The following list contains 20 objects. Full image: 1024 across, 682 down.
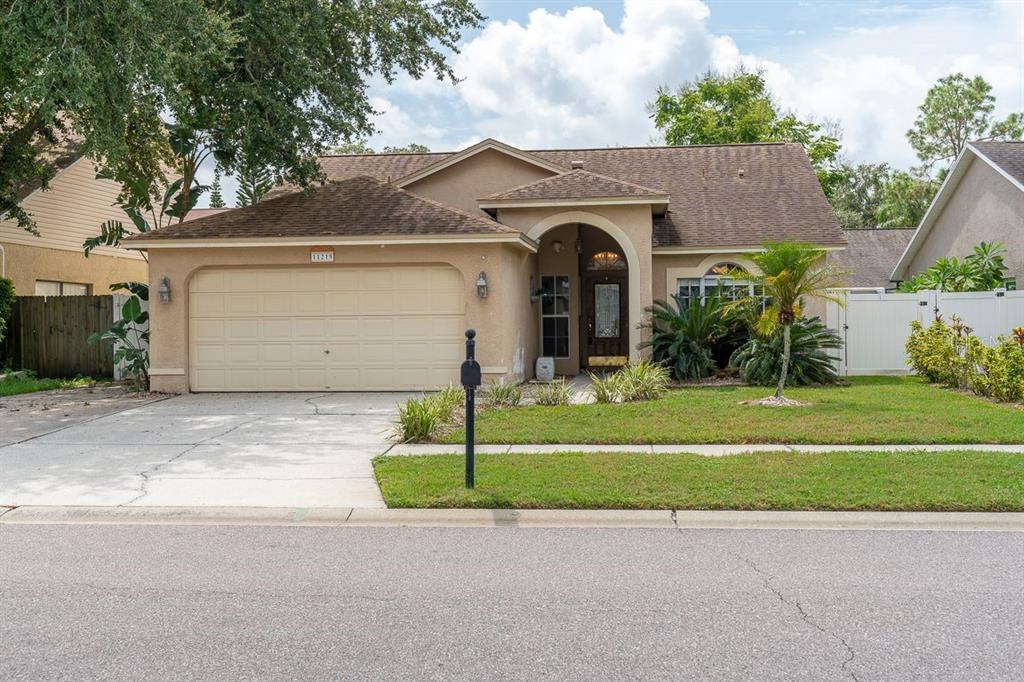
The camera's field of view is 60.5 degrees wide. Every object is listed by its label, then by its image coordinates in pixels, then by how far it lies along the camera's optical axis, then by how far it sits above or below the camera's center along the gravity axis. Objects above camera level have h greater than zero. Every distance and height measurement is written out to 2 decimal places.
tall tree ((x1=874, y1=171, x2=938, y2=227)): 47.41 +6.17
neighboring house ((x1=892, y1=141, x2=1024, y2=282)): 21.84 +2.84
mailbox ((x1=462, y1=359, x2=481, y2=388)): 7.93 -0.54
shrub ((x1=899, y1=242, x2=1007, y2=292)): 21.19 +0.95
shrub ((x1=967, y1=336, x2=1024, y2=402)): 13.68 -0.94
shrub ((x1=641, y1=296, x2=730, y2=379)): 17.95 -0.48
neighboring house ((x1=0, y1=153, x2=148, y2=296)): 22.62 +2.07
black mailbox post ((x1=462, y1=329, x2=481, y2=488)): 7.93 -0.67
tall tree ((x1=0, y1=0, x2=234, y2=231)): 13.10 +4.11
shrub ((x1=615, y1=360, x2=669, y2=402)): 14.64 -1.18
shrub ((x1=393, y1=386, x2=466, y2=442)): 11.02 -1.35
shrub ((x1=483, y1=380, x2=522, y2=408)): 14.08 -1.30
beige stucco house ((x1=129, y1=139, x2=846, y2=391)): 16.41 +0.77
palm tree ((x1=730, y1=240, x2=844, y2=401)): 14.02 +0.55
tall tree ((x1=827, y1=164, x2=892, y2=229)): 56.64 +7.79
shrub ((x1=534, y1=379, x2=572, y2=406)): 14.20 -1.31
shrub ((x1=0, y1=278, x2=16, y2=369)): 20.27 +0.40
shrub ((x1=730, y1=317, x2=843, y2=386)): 16.80 -0.88
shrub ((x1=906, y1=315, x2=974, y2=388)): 15.88 -0.79
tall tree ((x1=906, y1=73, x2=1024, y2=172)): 46.22 +10.29
